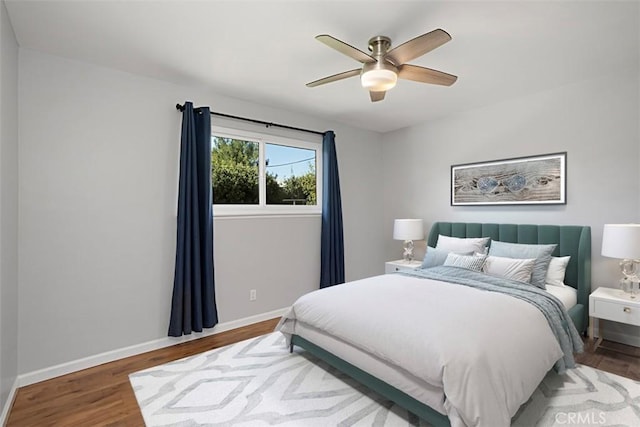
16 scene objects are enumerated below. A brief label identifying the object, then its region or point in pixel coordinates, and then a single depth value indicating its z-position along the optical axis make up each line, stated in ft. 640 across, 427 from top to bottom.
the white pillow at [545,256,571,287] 10.18
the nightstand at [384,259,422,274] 13.89
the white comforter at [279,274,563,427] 5.31
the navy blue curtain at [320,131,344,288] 14.02
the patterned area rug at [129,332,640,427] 6.46
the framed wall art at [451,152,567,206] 11.17
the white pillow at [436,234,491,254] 11.73
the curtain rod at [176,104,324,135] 10.42
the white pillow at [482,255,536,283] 9.70
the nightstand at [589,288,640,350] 8.48
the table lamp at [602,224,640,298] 8.49
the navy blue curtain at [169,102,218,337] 10.12
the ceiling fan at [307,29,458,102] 6.36
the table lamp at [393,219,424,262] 14.16
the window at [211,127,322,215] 11.82
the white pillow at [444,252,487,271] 10.55
